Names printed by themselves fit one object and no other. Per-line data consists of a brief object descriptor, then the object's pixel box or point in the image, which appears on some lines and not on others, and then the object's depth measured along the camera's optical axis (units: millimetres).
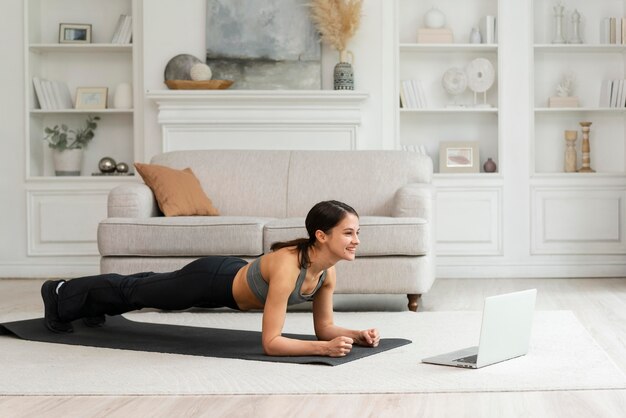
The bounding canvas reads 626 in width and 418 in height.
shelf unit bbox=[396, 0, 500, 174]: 6617
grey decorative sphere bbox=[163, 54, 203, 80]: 6320
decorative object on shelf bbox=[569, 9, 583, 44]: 6469
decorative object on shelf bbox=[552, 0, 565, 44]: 6469
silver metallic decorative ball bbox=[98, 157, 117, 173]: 6527
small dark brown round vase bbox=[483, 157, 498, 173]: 6441
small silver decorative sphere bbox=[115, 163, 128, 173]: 6547
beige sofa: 4484
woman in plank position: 3084
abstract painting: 6355
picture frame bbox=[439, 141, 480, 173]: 6488
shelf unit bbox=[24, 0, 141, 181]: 6762
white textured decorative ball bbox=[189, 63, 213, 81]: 6250
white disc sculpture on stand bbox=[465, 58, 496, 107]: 6477
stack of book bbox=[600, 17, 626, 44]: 6391
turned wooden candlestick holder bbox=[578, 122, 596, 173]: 6422
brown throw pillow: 4977
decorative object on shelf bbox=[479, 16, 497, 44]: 6415
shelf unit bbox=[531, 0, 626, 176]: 6566
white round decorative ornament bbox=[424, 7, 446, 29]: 6516
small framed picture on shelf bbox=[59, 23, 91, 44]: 6691
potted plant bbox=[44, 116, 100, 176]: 6593
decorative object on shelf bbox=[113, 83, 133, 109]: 6582
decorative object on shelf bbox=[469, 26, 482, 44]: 6441
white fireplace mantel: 6289
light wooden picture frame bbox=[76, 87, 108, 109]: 6676
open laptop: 2974
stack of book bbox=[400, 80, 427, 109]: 6492
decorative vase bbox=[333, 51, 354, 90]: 6238
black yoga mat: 3252
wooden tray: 6223
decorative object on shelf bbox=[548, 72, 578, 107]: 6438
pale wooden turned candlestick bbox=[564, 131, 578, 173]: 6426
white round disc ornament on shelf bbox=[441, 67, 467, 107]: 6535
